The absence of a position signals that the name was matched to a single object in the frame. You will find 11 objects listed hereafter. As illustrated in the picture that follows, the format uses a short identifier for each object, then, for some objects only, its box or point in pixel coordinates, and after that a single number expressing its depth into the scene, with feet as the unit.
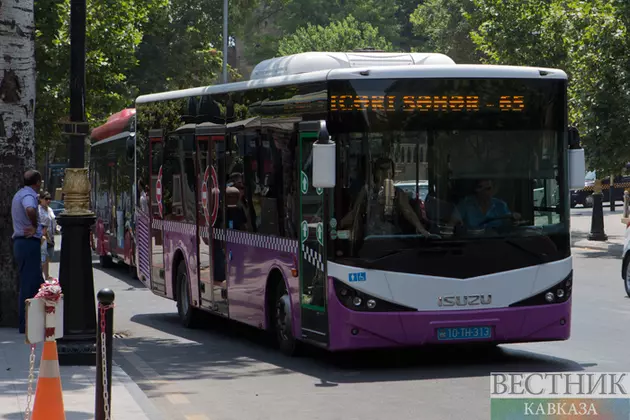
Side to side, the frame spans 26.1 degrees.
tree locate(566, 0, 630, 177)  101.40
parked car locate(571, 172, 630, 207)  203.82
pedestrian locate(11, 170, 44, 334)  49.88
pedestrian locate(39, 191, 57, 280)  72.64
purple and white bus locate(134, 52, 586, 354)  40.60
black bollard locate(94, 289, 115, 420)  27.22
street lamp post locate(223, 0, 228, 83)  176.86
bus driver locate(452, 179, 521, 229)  41.37
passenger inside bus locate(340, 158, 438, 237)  40.57
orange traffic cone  28.37
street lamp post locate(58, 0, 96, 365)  42.37
